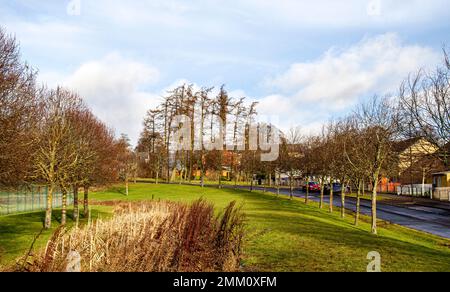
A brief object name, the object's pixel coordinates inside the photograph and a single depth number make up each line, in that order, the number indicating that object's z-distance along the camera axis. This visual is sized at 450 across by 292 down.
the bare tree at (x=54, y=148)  23.09
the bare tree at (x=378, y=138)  20.73
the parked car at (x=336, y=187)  53.64
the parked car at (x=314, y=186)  56.94
